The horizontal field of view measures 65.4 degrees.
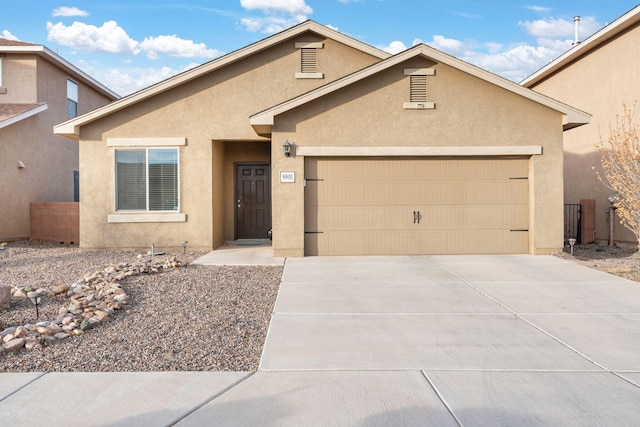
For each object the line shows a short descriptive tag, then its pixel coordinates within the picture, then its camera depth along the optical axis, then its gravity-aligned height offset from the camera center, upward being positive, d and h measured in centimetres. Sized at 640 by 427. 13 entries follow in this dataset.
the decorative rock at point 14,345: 502 -141
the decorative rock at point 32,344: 512 -143
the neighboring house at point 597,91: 1281 +324
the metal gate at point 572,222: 1435 -52
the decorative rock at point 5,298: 679 -126
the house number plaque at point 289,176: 1145 +67
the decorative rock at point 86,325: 572 -138
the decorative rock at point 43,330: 544 -136
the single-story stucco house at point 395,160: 1145 +108
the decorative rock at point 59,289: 761 -128
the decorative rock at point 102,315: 607 -135
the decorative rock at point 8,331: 535 -136
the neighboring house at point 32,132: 1503 +239
